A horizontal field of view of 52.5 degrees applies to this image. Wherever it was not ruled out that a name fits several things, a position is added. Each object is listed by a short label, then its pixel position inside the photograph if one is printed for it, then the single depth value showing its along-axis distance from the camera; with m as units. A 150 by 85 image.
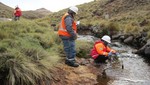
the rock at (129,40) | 12.07
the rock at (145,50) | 8.48
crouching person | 6.07
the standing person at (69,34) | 5.42
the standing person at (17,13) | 14.28
